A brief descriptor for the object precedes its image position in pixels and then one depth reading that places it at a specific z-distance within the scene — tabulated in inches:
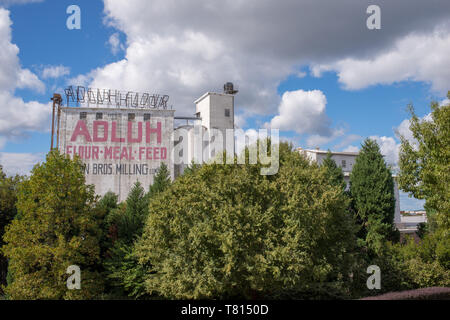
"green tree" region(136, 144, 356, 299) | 709.3
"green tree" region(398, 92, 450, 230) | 808.9
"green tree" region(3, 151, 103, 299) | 876.0
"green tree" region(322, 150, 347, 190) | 1413.6
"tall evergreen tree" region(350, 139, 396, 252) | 1328.7
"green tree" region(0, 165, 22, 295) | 1289.4
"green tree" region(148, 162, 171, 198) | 1180.7
